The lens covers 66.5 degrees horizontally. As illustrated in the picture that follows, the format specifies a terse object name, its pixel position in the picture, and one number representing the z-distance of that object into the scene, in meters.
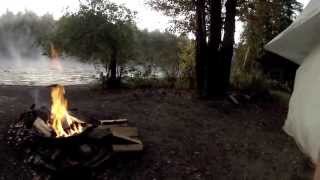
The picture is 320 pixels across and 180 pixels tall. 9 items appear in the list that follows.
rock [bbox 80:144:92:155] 3.67
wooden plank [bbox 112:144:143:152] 3.76
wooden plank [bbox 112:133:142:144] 3.97
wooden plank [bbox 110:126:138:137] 4.20
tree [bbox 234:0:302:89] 7.96
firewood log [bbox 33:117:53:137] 3.76
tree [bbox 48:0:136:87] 8.11
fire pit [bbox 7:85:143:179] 3.56
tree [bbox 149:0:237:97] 6.69
